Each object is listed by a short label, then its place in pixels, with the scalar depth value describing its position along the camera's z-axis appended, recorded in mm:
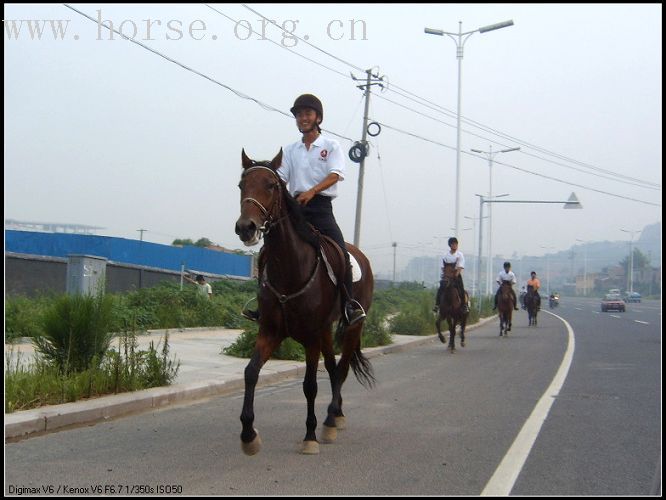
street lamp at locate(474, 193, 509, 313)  48575
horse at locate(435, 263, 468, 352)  17781
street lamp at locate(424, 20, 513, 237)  28922
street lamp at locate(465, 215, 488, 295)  50766
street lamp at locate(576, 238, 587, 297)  146638
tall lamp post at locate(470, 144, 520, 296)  58103
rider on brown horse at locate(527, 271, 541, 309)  30172
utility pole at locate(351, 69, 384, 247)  24000
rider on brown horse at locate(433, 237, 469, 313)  17531
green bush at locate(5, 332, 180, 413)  8188
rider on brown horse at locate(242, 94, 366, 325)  7391
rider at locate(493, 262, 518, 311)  23406
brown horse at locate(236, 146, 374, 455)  6191
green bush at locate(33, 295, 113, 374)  9438
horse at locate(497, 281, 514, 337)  23875
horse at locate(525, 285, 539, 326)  30234
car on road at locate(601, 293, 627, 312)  51781
